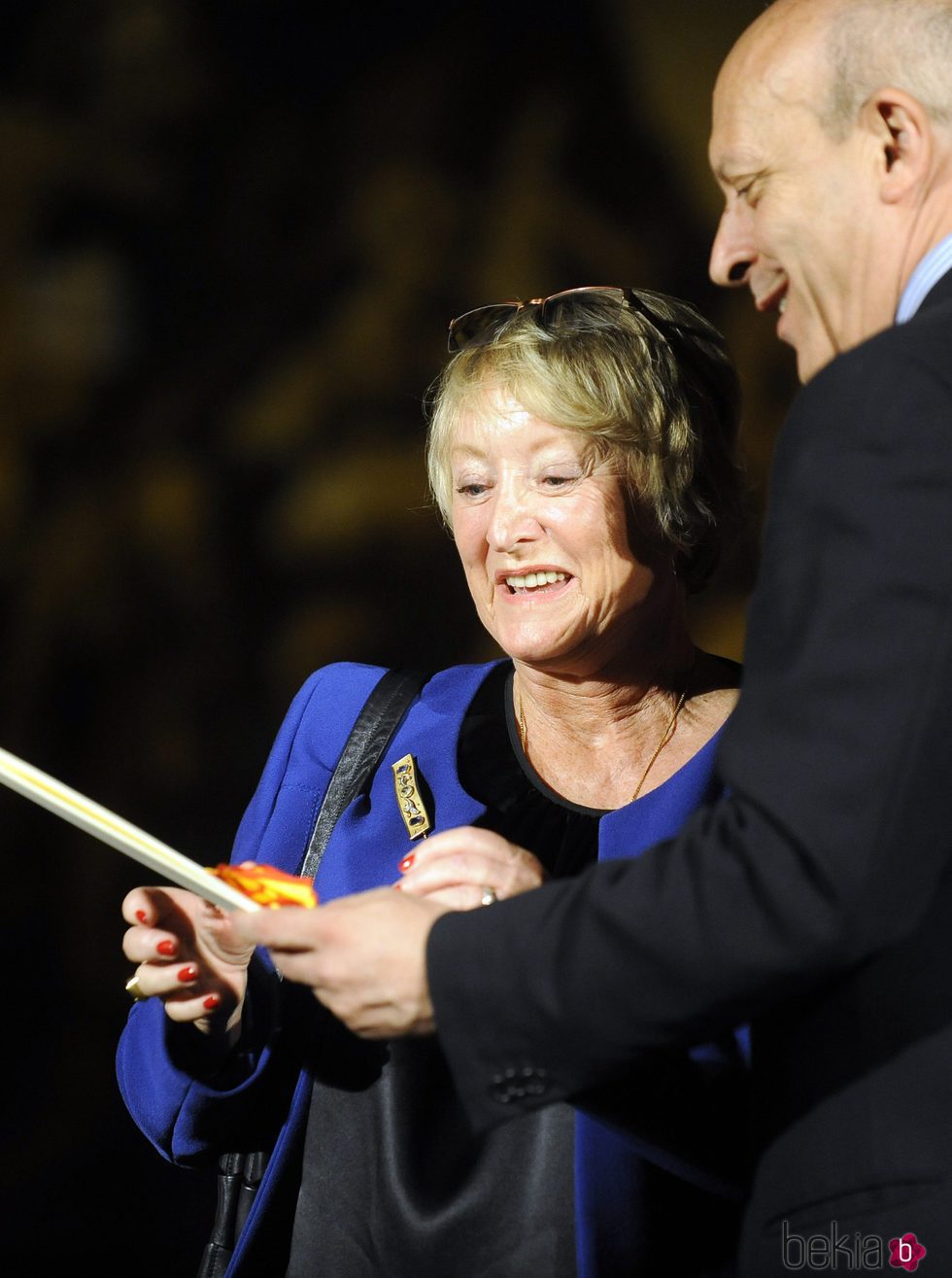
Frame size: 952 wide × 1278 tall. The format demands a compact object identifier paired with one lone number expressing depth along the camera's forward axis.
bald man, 2.63
